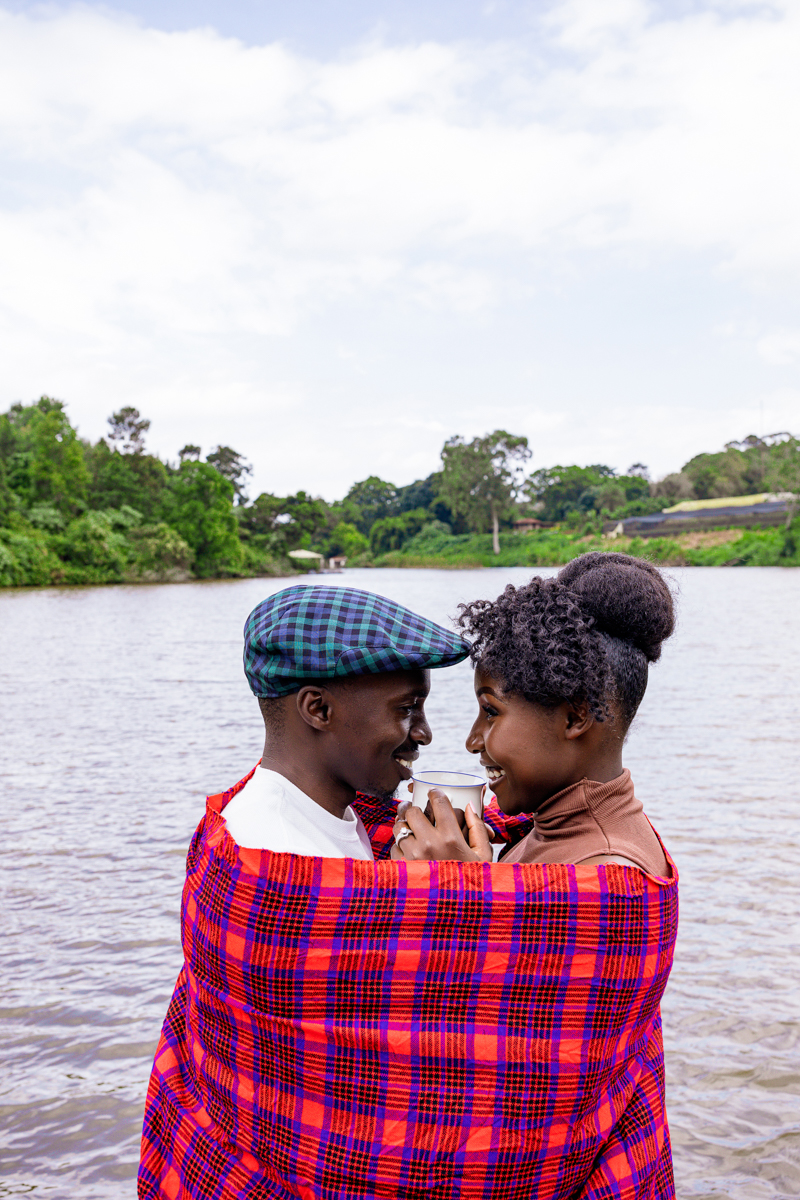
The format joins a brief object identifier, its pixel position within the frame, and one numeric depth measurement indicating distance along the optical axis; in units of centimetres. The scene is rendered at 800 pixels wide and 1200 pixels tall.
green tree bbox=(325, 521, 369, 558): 9694
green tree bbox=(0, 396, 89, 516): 5116
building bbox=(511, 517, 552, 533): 8981
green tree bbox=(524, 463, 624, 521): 8988
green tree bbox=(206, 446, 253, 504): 7844
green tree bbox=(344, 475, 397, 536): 11444
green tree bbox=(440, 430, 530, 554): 8175
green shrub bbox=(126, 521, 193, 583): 5316
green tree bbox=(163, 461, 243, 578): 5891
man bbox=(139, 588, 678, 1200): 147
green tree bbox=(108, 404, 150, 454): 7019
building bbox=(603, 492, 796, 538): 7031
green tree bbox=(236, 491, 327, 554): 7362
